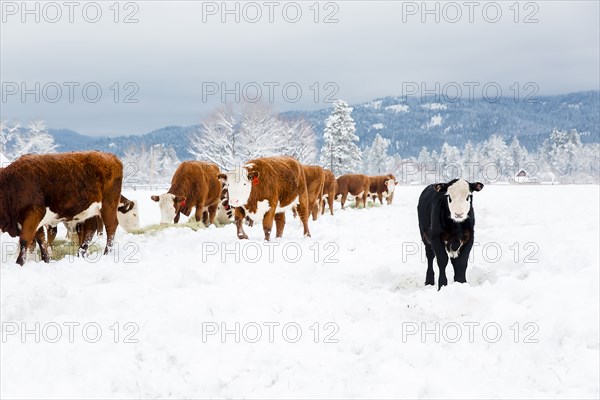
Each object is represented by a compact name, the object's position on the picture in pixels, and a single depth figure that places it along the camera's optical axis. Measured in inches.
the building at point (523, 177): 3813.7
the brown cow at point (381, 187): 1238.7
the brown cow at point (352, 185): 1051.3
